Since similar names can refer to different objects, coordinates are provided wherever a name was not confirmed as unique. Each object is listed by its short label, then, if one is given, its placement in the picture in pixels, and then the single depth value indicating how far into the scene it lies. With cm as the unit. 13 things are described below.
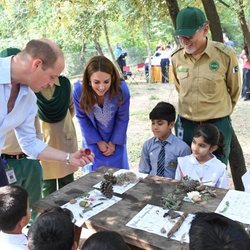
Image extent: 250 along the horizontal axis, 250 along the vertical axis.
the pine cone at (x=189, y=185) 230
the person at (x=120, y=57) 1516
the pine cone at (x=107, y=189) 231
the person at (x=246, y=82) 983
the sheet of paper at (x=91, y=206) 206
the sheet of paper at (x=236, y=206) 198
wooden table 182
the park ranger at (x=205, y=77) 296
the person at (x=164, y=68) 1402
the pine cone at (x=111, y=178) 248
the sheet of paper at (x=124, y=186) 238
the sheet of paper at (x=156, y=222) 184
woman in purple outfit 300
